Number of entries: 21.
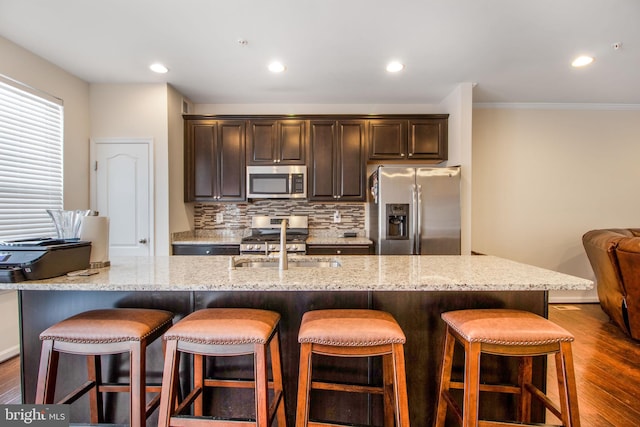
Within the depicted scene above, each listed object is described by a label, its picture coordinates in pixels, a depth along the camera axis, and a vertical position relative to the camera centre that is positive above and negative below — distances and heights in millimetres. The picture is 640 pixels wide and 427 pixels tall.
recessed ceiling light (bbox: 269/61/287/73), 2693 +1387
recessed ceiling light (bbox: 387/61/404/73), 2674 +1378
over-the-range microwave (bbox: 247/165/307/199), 3443 +368
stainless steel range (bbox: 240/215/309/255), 3189 -263
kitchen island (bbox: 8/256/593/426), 1452 -500
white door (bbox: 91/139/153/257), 3084 +222
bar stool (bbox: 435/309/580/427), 1132 -541
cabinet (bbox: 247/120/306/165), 3475 +855
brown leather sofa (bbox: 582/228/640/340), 2650 -622
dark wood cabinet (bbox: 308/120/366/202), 3480 +640
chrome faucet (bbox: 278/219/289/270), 1574 -238
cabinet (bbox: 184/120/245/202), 3471 +637
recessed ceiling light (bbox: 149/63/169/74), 2721 +1381
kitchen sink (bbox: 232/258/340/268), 1932 -343
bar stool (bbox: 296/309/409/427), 1111 -528
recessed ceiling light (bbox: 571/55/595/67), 2578 +1385
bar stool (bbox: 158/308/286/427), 1104 -539
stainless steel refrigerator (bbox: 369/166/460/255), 2988 +71
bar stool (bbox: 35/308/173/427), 1164 -543
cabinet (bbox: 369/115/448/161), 3486 +870
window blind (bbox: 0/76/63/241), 2326 +452
